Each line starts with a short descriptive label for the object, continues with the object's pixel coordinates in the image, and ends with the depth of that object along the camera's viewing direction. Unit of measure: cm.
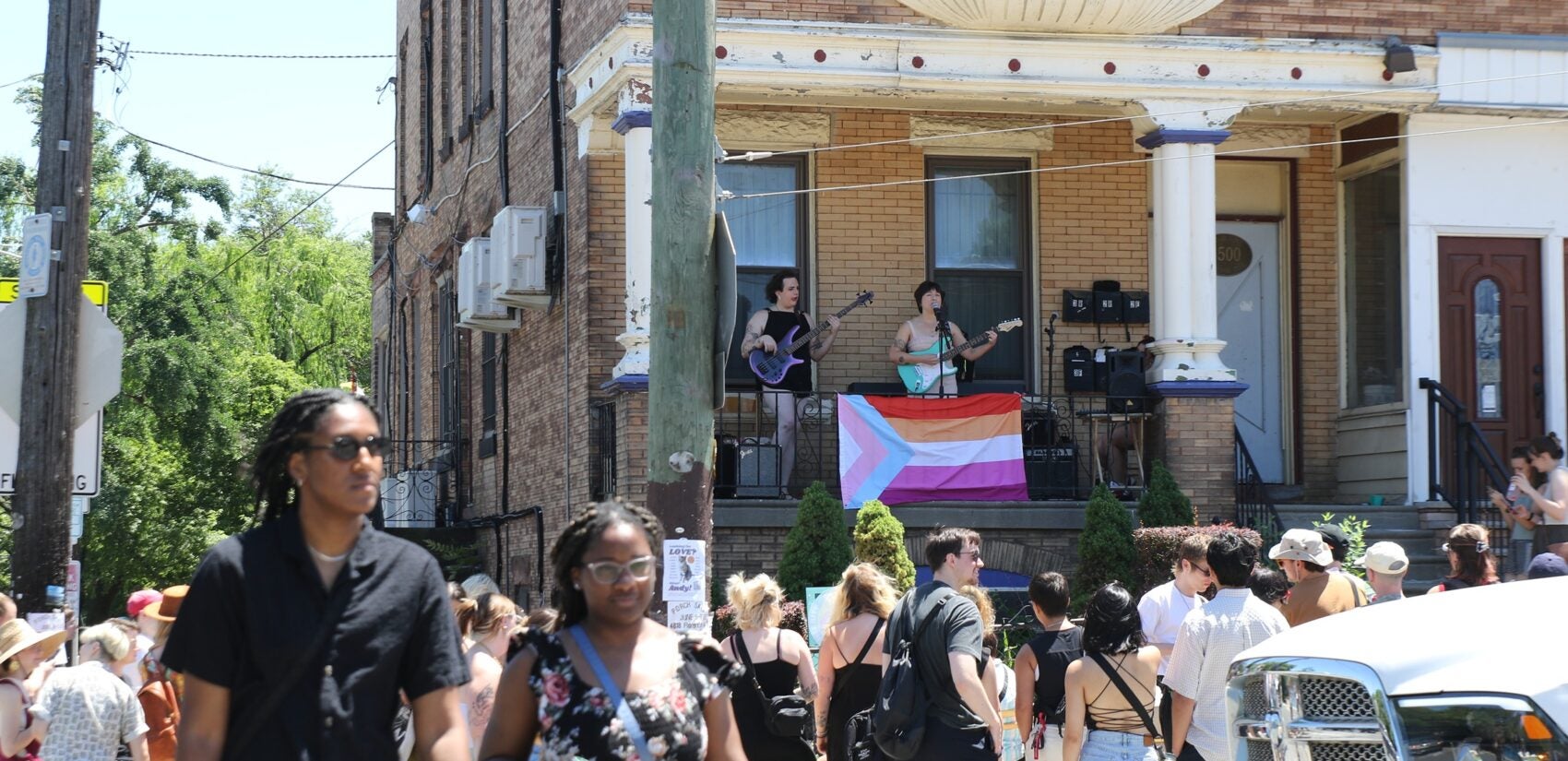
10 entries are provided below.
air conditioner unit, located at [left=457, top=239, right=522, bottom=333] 1817
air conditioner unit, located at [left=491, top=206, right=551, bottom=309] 1695
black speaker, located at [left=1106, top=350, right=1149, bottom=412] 1518
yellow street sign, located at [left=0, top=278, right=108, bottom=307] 1214
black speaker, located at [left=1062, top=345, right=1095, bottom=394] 1634
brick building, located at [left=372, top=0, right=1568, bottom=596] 1491
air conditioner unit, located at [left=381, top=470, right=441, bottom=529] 2352
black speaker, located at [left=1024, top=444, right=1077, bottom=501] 1555
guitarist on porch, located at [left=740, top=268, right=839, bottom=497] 1534
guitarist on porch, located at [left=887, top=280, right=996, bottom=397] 1581
